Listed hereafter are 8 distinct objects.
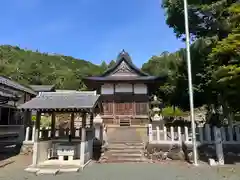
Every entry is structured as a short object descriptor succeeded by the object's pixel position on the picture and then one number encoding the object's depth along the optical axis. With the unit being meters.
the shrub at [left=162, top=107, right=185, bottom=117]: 23.48
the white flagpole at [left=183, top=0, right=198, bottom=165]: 7.93
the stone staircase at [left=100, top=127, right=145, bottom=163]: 8.92
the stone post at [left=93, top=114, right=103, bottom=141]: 10.18
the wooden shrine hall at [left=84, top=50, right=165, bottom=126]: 16.36
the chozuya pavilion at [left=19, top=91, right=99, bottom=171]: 7.91
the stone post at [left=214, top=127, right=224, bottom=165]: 8.00
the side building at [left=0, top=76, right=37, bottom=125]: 13.24
